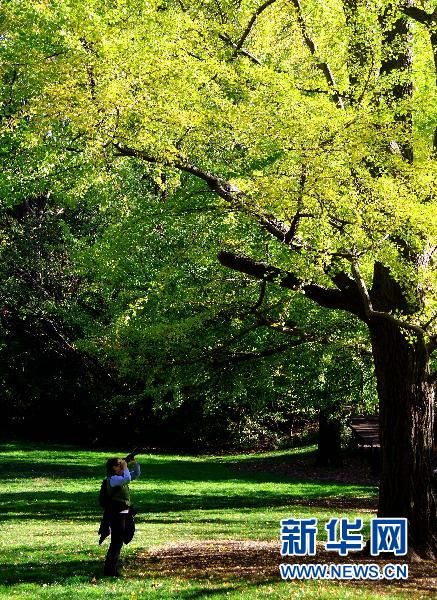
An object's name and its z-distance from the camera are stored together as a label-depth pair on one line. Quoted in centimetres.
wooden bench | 2708
